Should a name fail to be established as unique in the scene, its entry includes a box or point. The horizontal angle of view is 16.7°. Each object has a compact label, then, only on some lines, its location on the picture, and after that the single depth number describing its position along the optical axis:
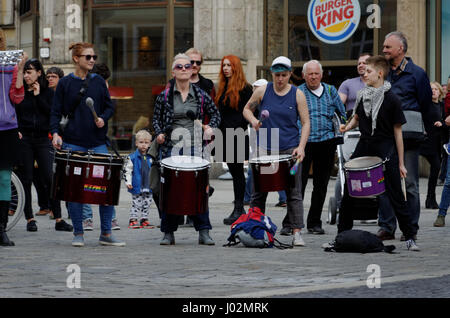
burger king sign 30.28
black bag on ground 13.43
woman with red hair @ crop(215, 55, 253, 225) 17.84
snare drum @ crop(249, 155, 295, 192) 14.04
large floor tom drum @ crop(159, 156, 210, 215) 14.15
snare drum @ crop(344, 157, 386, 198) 13.65
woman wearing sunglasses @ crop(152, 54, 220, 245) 14.62
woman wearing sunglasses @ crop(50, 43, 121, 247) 14.52
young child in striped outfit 17.74
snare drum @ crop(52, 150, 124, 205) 14.05
